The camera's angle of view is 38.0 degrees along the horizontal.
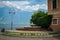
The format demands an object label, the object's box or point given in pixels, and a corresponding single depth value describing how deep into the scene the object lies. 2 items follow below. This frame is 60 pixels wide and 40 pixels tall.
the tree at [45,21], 13.62
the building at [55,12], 11.66
